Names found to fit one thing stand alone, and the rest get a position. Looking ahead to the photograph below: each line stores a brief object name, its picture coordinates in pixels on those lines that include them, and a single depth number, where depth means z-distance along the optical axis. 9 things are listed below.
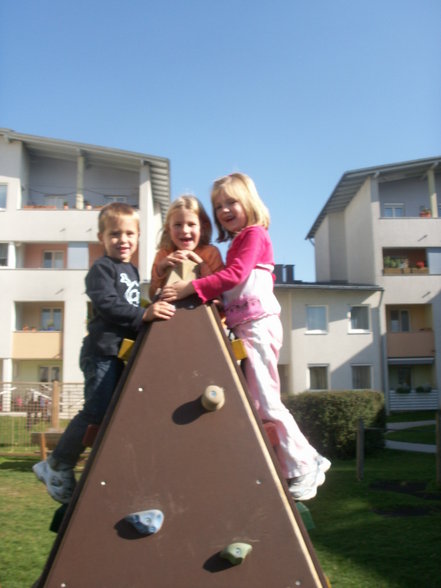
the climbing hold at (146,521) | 1.77
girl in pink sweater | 2.20
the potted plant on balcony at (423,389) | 26.19
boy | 2.26
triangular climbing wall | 1.75
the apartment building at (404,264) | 26.00
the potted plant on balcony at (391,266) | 26.09
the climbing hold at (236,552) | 1.74
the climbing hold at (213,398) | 1.90
